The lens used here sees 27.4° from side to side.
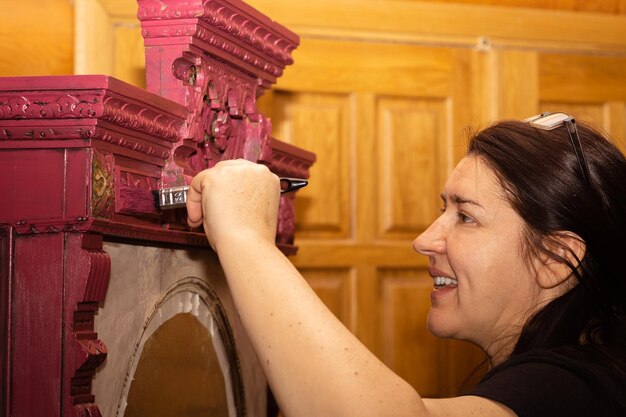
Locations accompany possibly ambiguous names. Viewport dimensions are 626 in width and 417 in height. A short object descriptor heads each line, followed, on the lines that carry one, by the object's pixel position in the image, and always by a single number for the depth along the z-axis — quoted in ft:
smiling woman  3.60
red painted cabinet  3.65
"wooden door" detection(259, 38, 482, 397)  7.89
